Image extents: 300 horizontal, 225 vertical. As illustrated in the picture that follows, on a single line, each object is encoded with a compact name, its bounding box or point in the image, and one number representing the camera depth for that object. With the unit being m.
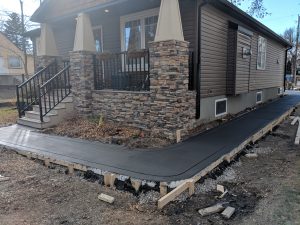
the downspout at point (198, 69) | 6.81
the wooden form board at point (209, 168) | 3.32
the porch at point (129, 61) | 5.85
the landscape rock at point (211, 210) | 3.17
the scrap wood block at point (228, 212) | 3.10
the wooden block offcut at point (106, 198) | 3.45
